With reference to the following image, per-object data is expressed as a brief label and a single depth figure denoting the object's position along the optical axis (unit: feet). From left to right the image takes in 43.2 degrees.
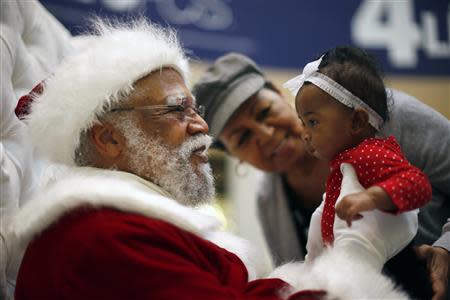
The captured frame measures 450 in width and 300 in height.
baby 3.50
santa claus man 3.48
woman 6.22
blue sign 9.86
